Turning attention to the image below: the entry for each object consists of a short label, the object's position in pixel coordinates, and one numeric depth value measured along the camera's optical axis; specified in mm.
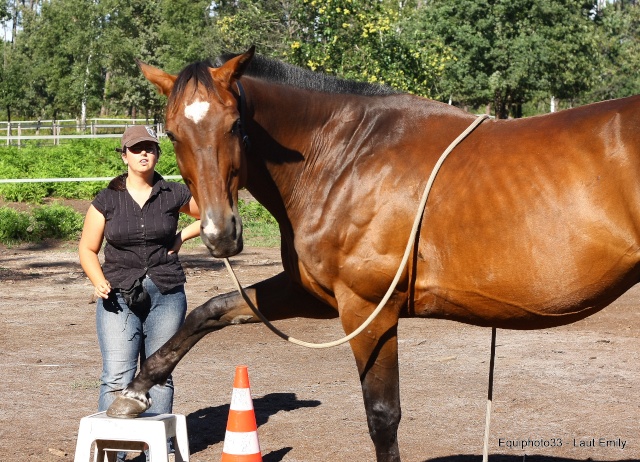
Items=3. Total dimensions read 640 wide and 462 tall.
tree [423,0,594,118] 35031
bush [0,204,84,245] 13414
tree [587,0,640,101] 41375
